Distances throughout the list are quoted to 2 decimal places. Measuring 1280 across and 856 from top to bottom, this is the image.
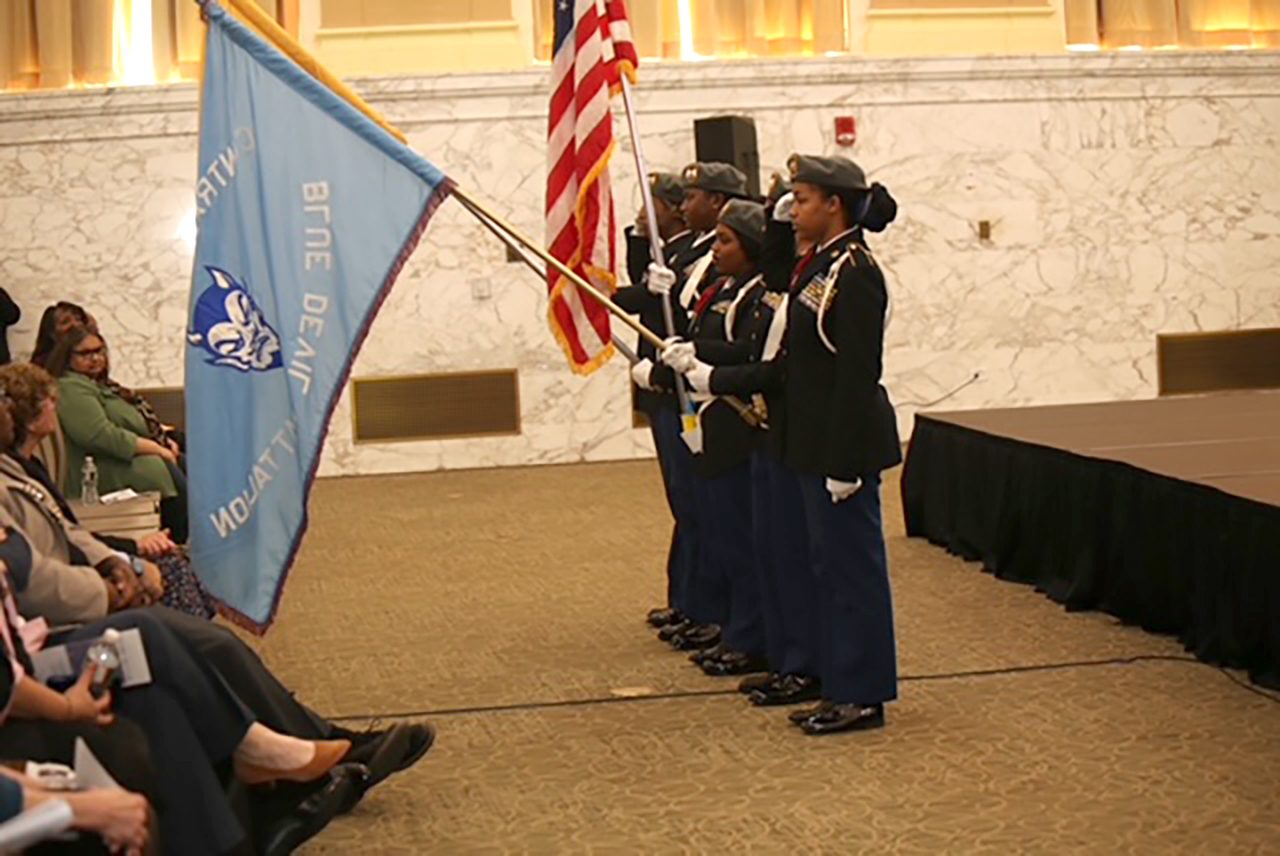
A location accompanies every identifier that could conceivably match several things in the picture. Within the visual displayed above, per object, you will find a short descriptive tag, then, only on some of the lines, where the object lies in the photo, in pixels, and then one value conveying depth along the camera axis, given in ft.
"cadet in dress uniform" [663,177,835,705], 19.51
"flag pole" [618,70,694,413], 21.71
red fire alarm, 44.42
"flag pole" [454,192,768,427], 17.86
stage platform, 20.66
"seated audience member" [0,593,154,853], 10.64
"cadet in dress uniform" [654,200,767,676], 20.84
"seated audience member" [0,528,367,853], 12.84
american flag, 23.26
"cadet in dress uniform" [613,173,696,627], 23.58
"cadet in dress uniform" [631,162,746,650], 22.49
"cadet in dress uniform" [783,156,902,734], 18.17
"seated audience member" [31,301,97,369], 26.35
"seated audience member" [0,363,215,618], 17.22
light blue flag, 16.46
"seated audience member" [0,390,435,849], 14.78
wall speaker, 38.55
